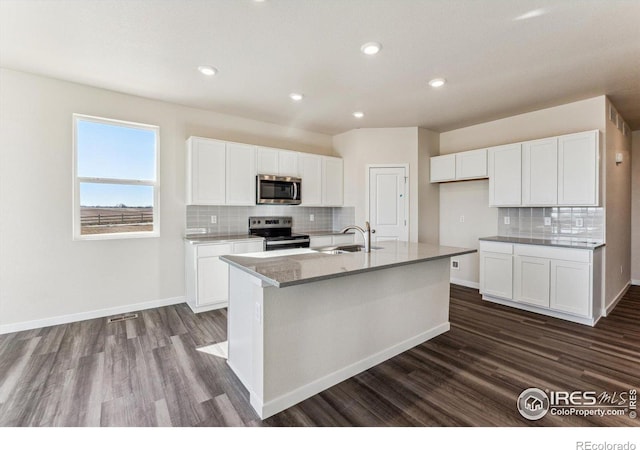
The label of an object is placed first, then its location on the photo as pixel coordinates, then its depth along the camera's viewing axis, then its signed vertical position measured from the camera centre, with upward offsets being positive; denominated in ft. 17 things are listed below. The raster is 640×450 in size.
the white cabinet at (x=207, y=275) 12.14 -2.20
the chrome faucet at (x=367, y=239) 8.83 -0.48
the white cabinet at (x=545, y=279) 10.87 -2.24
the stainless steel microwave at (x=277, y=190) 14.21 +1.63
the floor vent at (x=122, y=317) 11.30 -3.72
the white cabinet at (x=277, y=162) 14.44 +3.07
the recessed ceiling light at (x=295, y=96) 11.90 +5.17
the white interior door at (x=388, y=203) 16.35 +1.10
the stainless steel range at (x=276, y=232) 14.13 -0.53
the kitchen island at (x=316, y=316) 6.11 -2.29
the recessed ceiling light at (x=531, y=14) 6.84 +4.91
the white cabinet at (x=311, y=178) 15.94 +2.45
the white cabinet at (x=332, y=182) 16.84 +2.38
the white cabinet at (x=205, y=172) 12.62 +2.21
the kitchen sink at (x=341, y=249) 9.02 -0.86
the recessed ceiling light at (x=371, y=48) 8.22 +4.96
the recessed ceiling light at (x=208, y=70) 9.64 +5.06
